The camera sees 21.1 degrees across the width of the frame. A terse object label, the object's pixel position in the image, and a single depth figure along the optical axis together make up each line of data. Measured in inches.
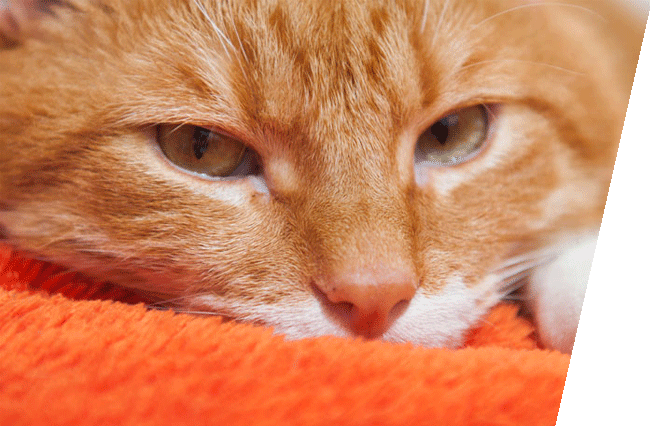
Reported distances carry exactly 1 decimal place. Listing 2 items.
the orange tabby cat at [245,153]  11.0
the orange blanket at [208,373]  10.1
